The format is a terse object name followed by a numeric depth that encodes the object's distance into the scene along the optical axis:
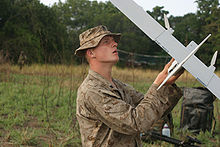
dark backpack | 4.78
